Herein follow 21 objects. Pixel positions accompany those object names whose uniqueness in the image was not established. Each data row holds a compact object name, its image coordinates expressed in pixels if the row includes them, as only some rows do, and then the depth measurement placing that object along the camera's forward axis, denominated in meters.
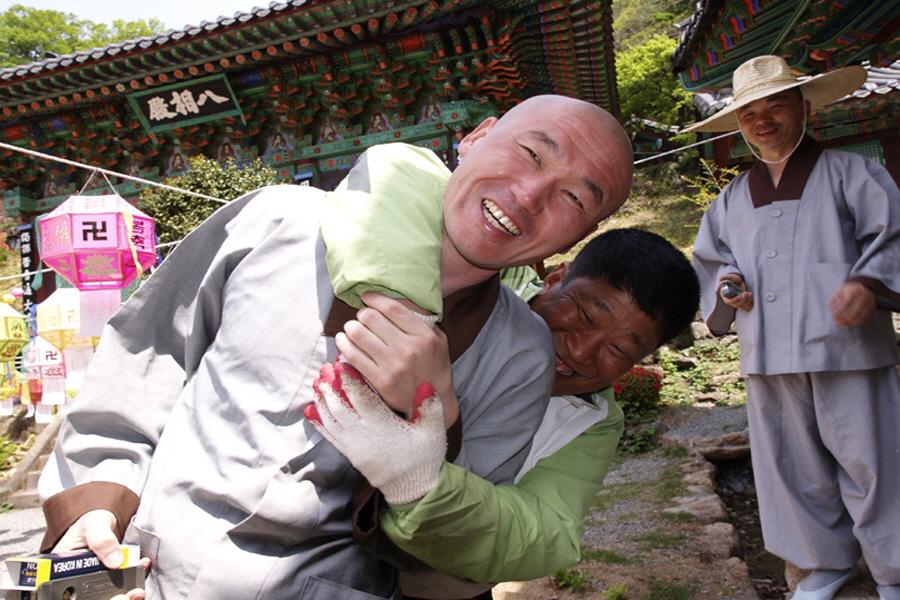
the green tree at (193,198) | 6.84
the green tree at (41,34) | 24.28
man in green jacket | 1.01
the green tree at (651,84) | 17.75
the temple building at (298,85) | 6.07
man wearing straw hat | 2.37
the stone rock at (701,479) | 4.49
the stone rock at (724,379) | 7.62
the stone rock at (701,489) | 4.28
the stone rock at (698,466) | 4.78
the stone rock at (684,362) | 8.34
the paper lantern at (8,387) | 7.80
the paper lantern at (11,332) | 5.68
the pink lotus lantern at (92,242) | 4.68
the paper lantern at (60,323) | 5.47
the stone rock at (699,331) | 8.93
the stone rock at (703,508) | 3.71
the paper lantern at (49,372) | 6.27
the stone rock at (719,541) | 3.18
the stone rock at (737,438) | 5.04
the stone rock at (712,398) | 7.09
